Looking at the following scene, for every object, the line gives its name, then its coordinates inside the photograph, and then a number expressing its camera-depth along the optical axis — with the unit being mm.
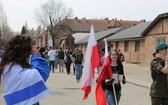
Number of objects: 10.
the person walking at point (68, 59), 19703
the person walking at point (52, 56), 20984
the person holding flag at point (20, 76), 3049
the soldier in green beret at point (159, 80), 5229
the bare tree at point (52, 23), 83688
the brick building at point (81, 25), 88312
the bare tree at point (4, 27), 59900
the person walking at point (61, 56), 21106
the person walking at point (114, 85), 6160
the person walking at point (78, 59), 15508
